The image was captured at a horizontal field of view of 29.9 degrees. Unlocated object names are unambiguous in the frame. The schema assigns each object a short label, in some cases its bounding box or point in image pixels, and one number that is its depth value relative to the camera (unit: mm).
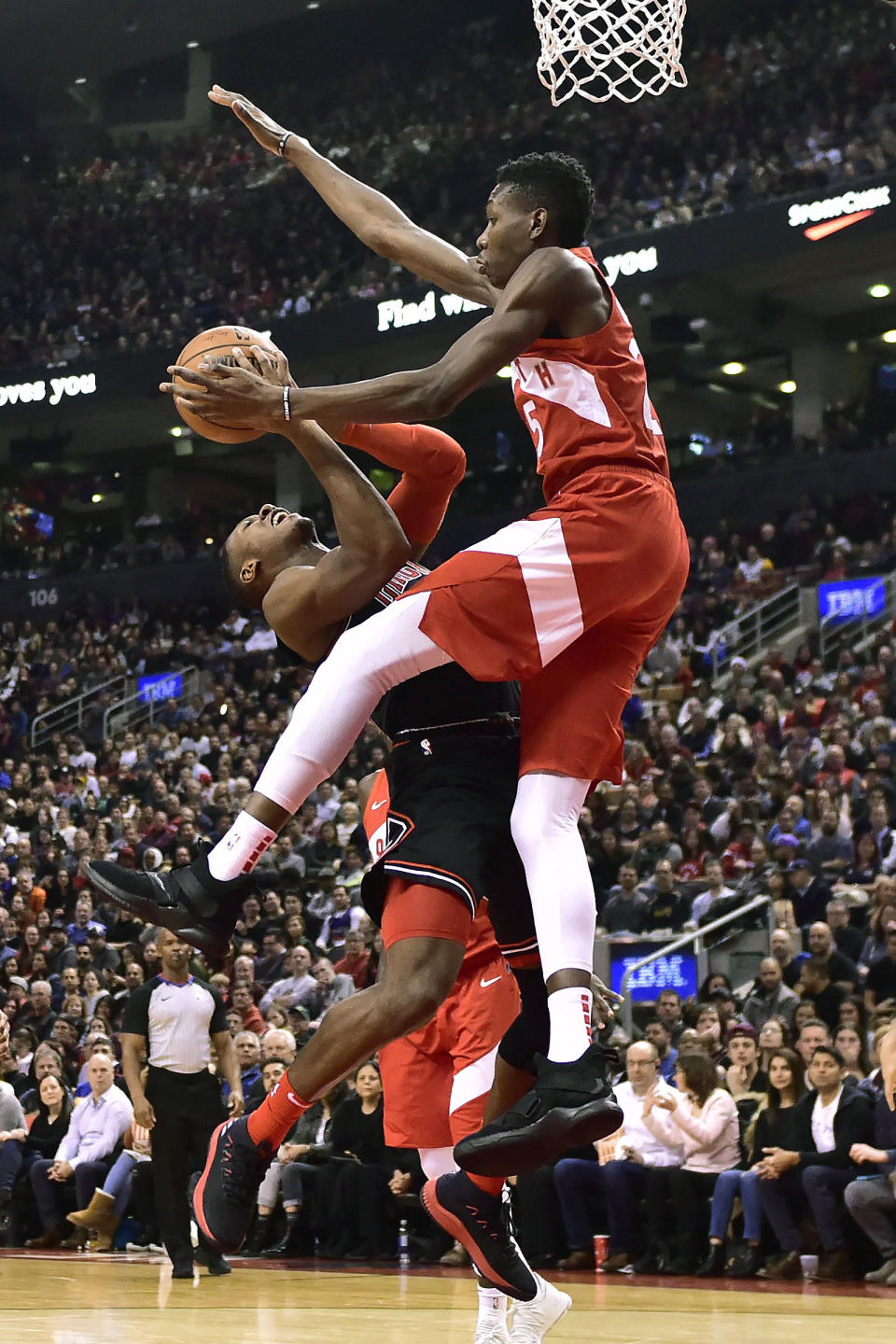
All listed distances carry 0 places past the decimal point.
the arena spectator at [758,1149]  8727
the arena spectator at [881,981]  10164
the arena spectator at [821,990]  10039
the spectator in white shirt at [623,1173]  9172
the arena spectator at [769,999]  10305
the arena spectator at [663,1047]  10148
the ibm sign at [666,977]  12383
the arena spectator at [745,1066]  9375
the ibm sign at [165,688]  25234
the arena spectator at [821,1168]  8398
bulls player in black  4098
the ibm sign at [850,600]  19688
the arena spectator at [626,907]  12867
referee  9172
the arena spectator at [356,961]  12398
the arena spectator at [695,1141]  8922
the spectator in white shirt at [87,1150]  11070
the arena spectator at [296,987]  12750
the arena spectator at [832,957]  10328
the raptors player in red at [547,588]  3961
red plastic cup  9234
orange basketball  4465
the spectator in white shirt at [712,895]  12727
